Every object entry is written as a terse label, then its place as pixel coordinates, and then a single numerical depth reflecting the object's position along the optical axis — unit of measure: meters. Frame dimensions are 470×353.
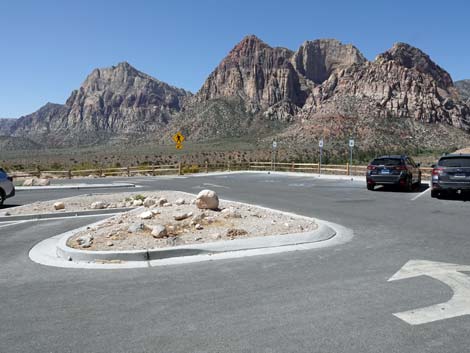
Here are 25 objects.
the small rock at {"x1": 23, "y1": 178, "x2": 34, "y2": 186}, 29.54
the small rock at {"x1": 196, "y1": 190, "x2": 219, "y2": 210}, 11.59
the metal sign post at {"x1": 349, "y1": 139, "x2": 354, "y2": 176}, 30.64
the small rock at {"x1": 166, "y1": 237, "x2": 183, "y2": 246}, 8.23
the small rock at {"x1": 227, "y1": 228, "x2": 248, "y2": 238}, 8.92
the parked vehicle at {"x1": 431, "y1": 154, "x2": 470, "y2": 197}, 16.39
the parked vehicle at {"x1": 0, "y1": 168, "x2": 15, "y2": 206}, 16.93
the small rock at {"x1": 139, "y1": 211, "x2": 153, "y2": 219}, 10.24
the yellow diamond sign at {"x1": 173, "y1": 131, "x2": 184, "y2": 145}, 38.25
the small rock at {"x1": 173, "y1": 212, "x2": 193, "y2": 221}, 10.14
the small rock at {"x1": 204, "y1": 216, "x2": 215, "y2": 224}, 9.99
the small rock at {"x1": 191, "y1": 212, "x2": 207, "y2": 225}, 9.78
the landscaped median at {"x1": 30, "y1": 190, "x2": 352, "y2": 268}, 7.49
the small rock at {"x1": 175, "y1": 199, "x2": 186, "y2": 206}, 13.23
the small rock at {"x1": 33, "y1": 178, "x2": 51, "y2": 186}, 29.48
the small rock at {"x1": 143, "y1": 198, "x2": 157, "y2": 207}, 14.78
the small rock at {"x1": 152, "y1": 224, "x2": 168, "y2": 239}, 8.49
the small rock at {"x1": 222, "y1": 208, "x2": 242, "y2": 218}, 10.78
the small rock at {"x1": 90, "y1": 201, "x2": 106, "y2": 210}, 15.18
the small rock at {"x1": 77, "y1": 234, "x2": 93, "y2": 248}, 8.19
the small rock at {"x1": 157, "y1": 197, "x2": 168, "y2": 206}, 13.86
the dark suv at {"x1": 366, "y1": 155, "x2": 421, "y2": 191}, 20.53
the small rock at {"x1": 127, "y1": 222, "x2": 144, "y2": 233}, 9.01
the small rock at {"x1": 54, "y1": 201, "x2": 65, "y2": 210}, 14.69
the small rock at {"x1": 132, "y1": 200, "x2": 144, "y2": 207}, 16.09
